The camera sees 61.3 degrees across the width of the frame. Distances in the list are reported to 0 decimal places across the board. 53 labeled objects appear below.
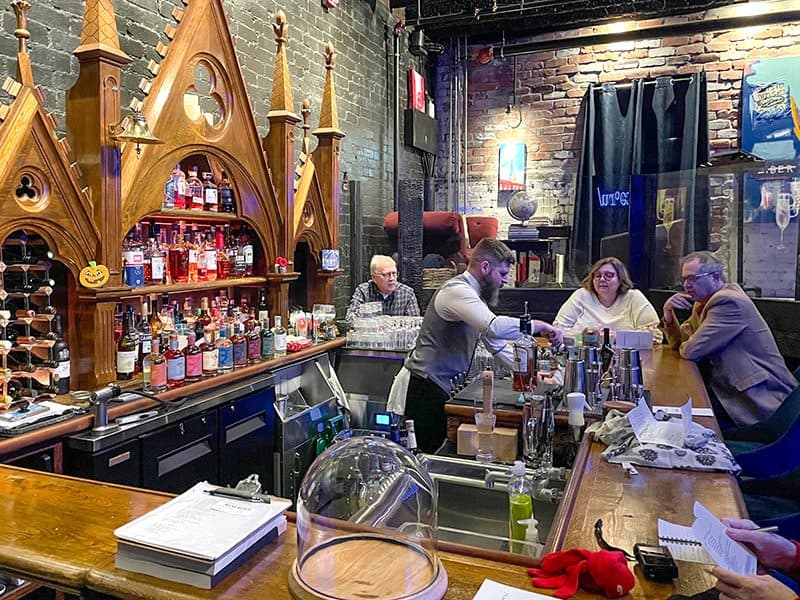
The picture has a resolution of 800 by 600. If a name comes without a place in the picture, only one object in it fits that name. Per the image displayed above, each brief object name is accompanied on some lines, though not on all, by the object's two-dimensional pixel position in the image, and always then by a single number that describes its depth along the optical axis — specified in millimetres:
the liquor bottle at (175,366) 3329
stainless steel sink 2172
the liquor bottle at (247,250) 4281
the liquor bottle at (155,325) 3525
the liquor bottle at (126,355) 3211
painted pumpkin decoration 2963
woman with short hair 5035
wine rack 2838
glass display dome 1206
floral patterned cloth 2068
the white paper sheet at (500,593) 1196
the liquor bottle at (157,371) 3180
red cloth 1229
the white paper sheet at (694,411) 2695
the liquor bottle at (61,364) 2903
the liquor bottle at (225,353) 3717
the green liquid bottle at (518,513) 1899
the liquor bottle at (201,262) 3876
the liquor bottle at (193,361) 3467
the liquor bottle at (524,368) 3180
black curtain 7281
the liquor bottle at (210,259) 3912
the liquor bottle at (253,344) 4000
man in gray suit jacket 3672
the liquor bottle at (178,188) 3688
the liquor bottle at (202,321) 3777
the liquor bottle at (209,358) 3596
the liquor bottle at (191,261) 3826
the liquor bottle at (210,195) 3912
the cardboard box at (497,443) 2637
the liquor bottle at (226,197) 4031
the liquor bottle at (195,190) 3820
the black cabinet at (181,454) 2906
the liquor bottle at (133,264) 3229
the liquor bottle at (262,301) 4426
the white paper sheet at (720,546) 1275
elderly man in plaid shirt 5379
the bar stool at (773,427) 2965
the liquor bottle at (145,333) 3340
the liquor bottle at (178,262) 3775
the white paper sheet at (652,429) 2215
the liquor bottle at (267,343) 4135
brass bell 2938
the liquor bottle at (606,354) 3443
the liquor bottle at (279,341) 4188
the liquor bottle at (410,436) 2590
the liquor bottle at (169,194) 3602
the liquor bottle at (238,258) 4207
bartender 3891
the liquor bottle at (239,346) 3861
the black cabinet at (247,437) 3463
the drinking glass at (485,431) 2609
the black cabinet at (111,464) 2609
